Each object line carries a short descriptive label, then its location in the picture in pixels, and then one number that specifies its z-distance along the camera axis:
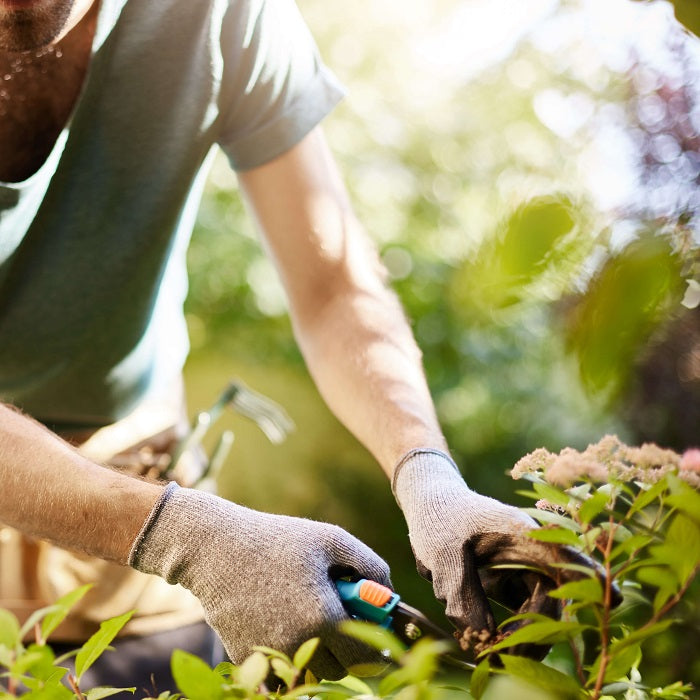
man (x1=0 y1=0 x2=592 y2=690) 0.88
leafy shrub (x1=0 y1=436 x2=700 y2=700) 0.60
